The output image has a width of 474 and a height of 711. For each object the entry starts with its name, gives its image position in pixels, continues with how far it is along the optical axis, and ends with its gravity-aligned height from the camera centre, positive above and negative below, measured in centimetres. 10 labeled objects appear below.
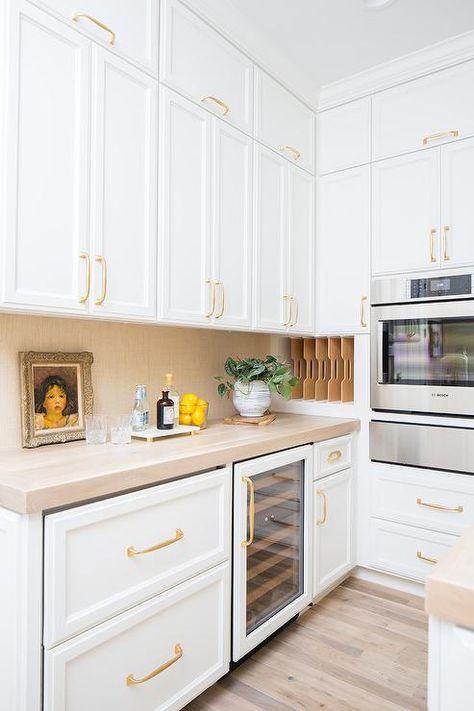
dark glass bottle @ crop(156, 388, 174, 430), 198 -22
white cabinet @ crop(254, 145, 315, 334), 236 +59
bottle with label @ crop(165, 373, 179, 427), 205 -16
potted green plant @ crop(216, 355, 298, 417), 243 -12
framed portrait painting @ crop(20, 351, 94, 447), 173 -14
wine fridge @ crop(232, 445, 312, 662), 181 -76
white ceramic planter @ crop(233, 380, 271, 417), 246 -19
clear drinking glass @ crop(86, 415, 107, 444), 179 -26
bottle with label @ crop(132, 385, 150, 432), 195 -21
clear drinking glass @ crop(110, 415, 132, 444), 179 -26
